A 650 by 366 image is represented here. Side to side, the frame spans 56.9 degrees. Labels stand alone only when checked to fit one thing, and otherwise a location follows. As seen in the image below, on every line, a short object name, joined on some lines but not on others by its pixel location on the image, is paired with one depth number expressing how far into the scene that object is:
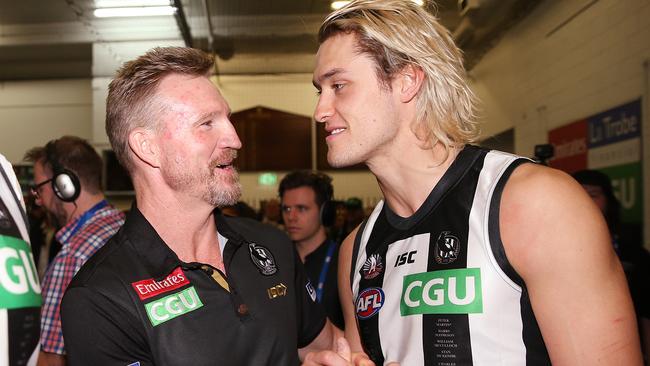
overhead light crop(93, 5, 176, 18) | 7.41
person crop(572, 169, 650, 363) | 3.13
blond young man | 1.37
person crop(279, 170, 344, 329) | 3.91
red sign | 5.93
